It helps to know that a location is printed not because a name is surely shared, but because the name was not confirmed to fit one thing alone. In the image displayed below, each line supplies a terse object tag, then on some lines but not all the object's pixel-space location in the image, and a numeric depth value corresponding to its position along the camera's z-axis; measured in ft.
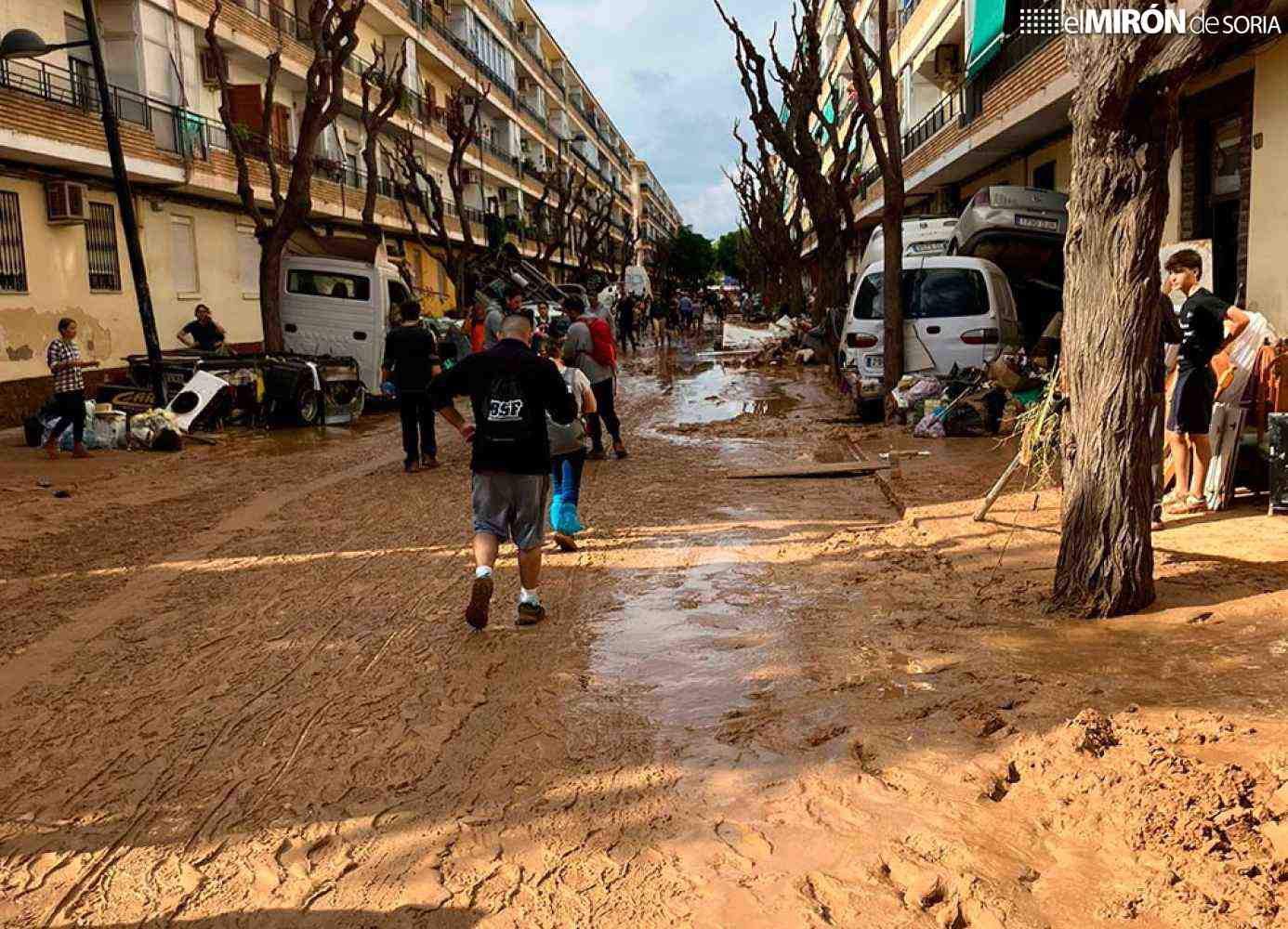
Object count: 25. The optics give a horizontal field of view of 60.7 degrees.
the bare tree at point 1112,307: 15.74
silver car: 47.73
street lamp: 46.68
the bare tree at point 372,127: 76.80
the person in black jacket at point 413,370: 36.22
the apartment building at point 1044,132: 40.75
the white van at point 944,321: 41.96
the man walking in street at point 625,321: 114.73
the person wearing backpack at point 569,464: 23.53
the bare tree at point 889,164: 43.47
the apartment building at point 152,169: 56.24
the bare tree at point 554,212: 139.74
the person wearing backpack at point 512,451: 18.11
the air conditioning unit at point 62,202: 58.39
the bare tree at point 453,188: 99.86
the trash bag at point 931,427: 38.60
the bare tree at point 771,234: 127.13
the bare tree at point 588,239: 161.68
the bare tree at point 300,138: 58.23
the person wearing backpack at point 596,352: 34.65
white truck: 57.52
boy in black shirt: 22.98
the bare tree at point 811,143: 75.87
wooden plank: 32.42
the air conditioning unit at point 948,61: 94.58
